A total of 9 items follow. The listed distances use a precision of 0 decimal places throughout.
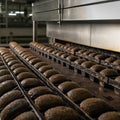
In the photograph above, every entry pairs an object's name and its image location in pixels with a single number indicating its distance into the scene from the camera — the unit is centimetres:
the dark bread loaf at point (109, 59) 330
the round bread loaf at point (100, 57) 358
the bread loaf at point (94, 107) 182
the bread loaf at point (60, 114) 166
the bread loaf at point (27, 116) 169
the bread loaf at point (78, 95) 208
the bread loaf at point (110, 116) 165
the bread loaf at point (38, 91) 214
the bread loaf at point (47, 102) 188
